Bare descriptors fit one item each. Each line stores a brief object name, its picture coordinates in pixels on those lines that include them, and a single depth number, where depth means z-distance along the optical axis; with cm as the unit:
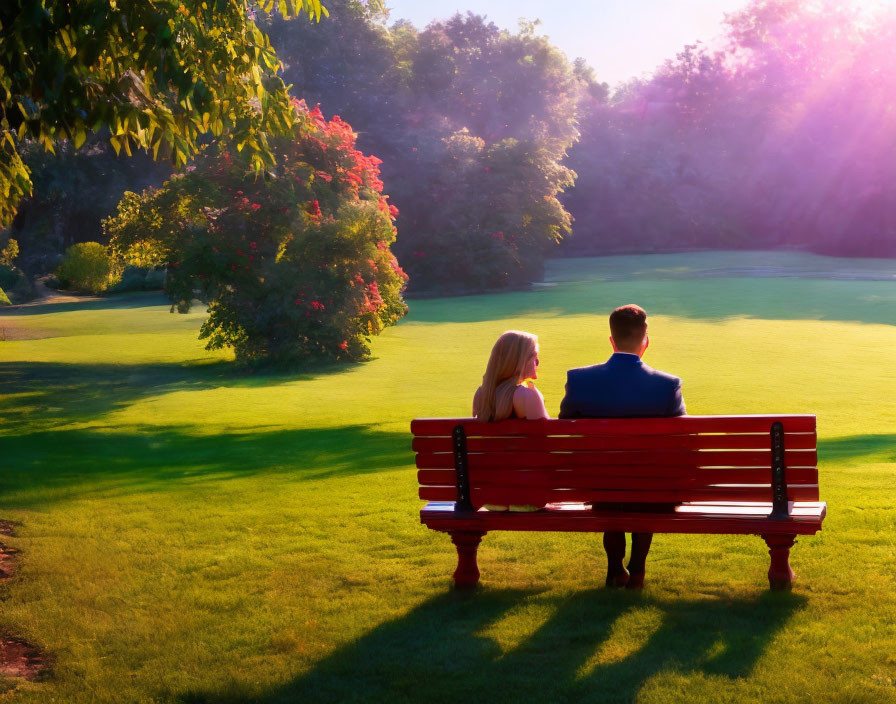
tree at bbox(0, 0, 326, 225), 564
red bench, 475
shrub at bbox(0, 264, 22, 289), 4381
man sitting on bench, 502
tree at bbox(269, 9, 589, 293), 4534
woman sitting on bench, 514
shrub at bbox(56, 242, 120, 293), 4625
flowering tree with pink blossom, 2106
